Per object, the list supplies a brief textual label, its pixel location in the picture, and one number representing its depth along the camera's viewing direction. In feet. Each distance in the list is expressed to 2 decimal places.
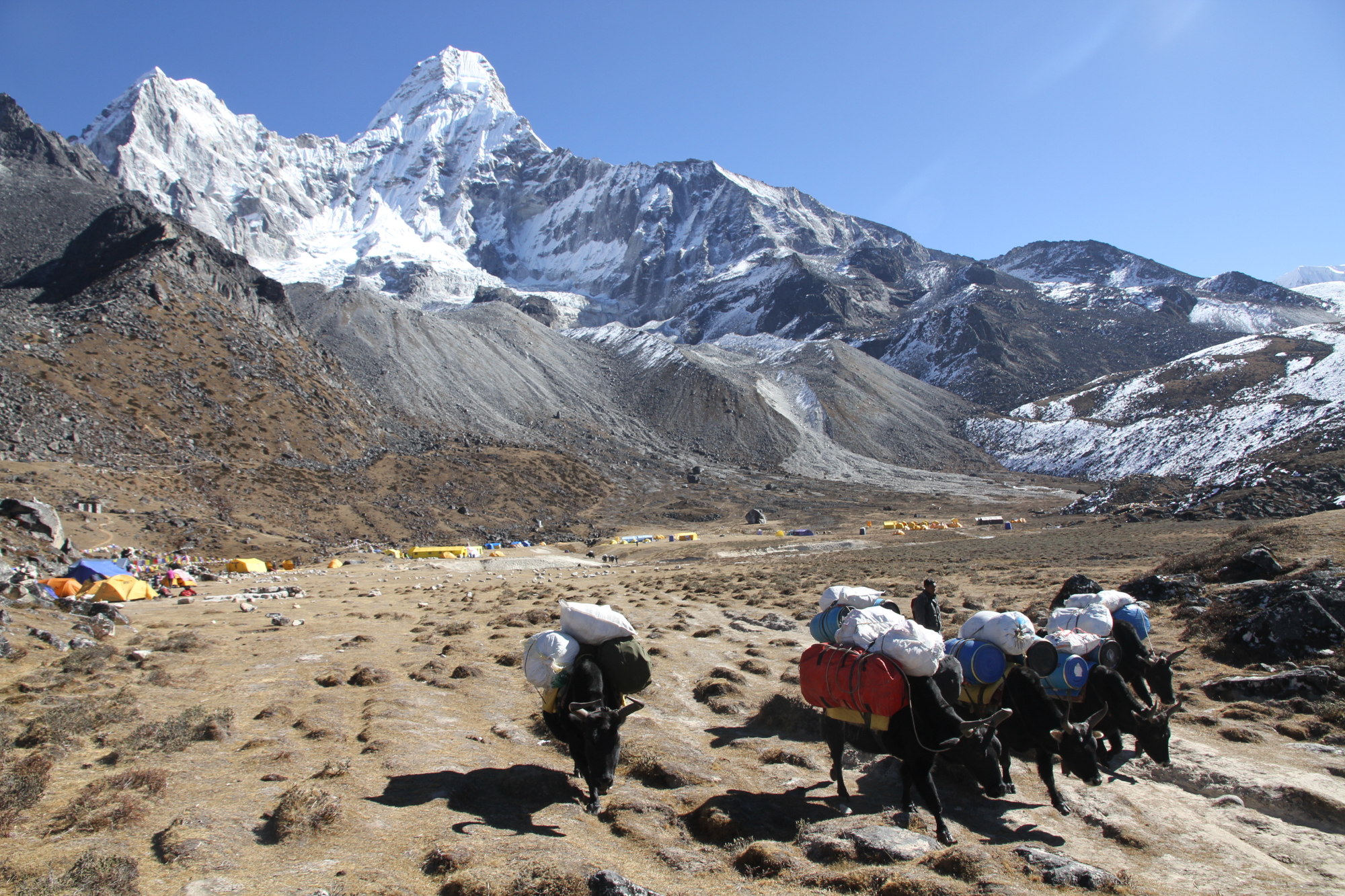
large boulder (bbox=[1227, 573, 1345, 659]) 37.47
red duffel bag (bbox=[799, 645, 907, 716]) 19.77
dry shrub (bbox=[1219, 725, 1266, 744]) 28.53
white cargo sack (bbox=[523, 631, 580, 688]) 21.70
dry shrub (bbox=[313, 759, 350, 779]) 21.31
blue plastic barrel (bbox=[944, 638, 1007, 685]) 22.86
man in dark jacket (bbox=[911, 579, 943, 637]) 34.50
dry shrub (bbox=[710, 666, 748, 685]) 34.94
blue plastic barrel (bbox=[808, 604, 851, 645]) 26.53
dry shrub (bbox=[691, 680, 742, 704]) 33.14
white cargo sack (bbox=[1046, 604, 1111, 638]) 27.20
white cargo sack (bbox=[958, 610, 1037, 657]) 22.85
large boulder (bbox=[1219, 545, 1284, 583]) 51.98
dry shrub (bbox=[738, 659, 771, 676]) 37.60
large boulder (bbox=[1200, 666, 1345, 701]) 32.89
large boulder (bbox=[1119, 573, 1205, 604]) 52.19
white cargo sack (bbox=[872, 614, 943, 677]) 19.99
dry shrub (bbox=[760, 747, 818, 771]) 25.41
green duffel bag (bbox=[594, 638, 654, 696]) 22.02
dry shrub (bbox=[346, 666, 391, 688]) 32.65
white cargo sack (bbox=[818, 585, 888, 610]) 26.76
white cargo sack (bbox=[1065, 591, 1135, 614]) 29.25
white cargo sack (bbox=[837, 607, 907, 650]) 20.95
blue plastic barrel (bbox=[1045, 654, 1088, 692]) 24.08
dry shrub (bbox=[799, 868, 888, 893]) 16.22
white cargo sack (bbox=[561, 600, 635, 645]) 22.18
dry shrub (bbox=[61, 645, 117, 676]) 30.27
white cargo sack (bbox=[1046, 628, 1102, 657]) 24.89
